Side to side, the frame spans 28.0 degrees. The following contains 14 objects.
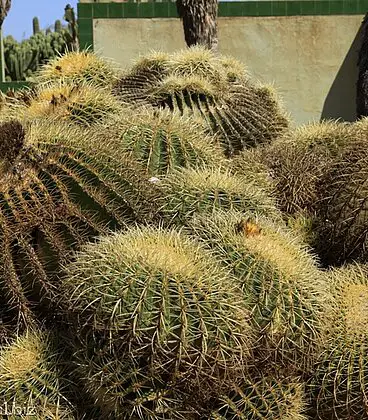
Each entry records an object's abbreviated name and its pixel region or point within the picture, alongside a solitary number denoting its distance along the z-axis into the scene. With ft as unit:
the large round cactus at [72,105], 14.10
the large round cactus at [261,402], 8.52
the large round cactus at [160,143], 12.37
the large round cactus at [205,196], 10.83
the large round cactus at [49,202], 9.68
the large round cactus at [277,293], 8.55
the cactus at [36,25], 79.10
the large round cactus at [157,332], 7.95
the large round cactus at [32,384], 8.38
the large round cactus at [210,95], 16.26
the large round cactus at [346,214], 11.22
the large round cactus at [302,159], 13.10
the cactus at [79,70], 17.29
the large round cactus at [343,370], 9.00
